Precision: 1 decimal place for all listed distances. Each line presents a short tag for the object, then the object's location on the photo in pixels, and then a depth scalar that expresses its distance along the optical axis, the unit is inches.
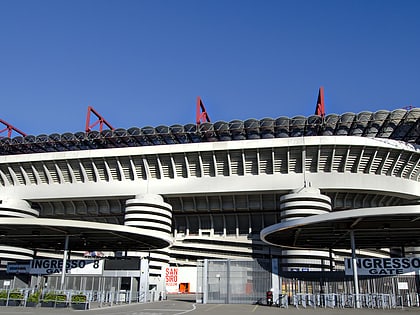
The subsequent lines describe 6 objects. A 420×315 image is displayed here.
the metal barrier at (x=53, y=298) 960.9
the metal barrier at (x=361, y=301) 987.3
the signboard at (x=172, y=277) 2513.5
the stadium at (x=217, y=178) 1823.3
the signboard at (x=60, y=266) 1195.3
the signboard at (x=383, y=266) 999.1
